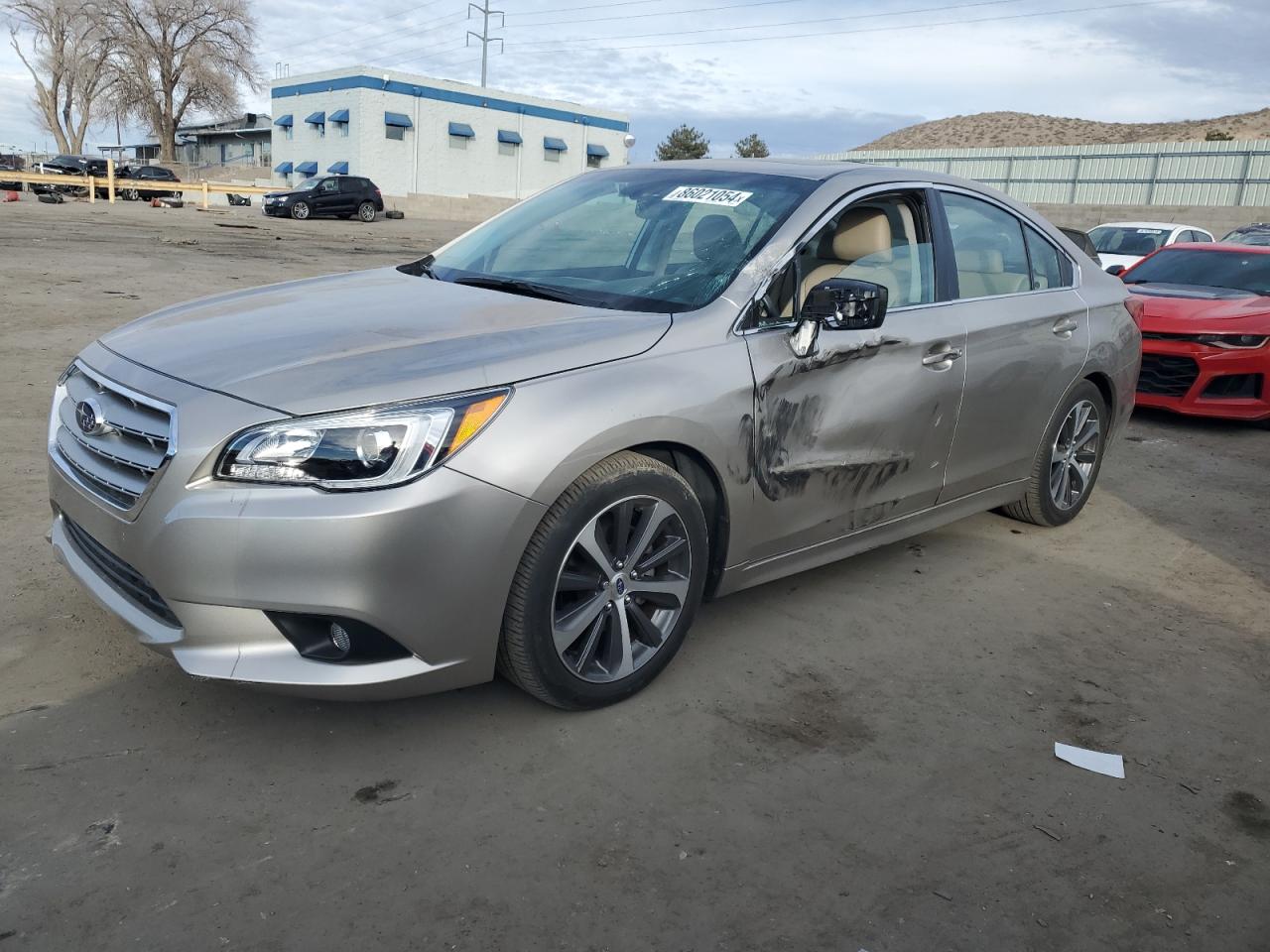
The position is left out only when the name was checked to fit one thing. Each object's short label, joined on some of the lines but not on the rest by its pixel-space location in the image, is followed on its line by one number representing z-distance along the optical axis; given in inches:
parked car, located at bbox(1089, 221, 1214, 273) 611.2
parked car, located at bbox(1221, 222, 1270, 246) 721.0
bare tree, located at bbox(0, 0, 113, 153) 2391.7
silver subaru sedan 106.1
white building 1818.4
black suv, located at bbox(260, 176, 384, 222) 1330.0
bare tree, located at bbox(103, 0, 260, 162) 2324.1
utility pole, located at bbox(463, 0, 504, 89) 2564.0
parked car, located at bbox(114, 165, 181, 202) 1411.2
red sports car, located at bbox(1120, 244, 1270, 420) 314.3
